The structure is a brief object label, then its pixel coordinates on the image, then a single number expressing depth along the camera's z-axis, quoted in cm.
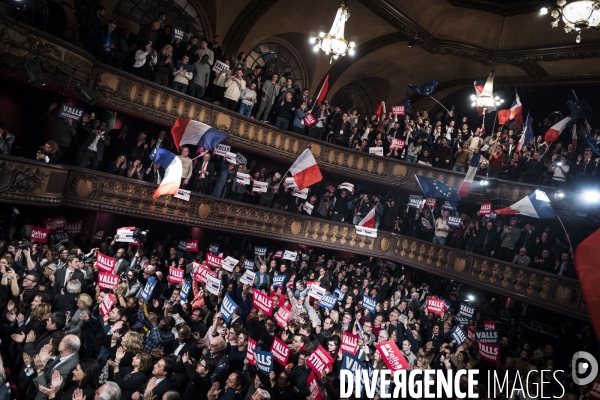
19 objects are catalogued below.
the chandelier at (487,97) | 1292
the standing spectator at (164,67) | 1258
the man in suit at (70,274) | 793
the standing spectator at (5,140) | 921
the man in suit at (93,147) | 1110
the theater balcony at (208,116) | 948
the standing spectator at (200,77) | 1327
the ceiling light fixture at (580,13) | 732
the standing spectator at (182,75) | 1298
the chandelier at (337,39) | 985
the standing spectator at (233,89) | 1423
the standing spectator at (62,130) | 1026
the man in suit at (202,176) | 1353
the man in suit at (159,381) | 509
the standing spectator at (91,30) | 1071
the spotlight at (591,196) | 1310
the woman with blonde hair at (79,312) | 618
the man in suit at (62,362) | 476
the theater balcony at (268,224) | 989
